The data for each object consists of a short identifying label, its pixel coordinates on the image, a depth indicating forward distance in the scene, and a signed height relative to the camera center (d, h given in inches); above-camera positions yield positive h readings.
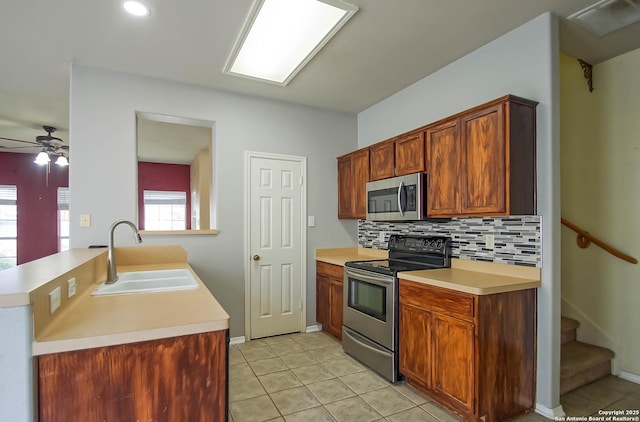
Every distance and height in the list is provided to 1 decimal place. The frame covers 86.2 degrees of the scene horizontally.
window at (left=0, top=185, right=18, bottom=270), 239.1 -9.9
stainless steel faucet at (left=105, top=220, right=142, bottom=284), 83.4 -14.2
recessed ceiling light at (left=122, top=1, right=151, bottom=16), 83.0 +50.4
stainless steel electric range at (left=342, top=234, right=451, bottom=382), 103.7 -28.8
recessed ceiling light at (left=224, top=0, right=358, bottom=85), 84.2 +49.7
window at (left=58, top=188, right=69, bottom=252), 253.9 -6.4
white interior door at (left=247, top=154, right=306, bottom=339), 143.0 -15.0
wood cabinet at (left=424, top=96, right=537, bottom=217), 85.5 +13.3
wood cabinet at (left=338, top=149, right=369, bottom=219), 143.9 +11.8
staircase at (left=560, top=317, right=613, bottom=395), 98.3 -45.5
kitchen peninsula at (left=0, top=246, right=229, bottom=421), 43.4 -20.0
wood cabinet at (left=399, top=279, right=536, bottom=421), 79.9 -35.1
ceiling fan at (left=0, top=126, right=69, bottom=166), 190.5 +42.2
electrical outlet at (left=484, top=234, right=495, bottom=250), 100.6 -9.3
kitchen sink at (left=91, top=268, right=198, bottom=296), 77.2 -18.7
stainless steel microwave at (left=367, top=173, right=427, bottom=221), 110.8 +4.1
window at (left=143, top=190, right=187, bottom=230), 284.0 +0.9
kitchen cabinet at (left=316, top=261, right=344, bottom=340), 137.7 -36.6
